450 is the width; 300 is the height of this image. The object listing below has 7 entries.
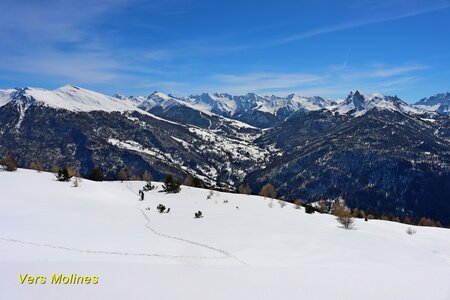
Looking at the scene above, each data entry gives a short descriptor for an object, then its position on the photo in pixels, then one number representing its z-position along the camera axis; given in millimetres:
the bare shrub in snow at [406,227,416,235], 41238
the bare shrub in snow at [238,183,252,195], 102950
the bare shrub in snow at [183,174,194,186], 98812
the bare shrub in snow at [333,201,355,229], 41156
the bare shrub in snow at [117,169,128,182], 108250
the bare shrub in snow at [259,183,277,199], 87688
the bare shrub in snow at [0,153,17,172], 61938
